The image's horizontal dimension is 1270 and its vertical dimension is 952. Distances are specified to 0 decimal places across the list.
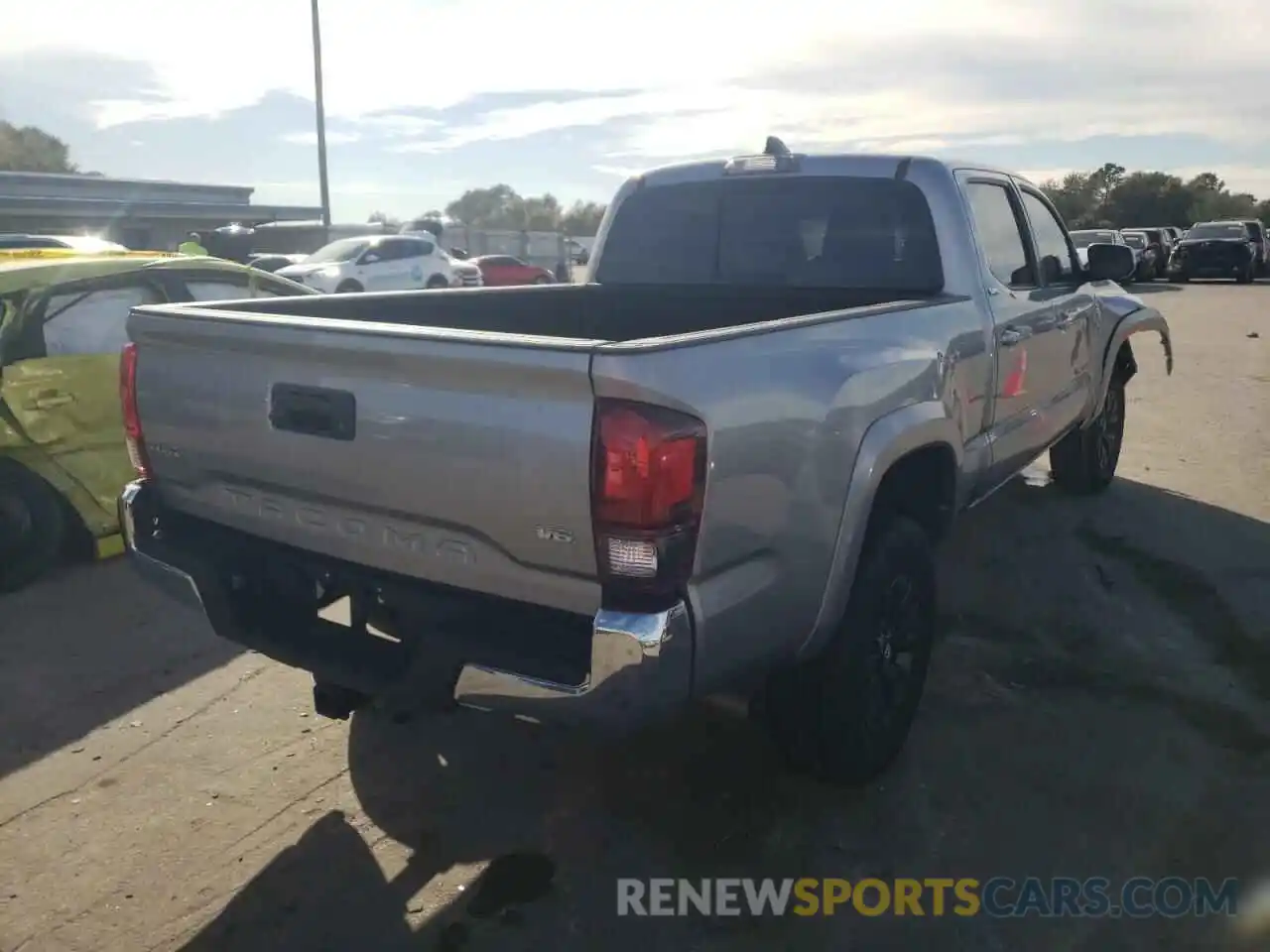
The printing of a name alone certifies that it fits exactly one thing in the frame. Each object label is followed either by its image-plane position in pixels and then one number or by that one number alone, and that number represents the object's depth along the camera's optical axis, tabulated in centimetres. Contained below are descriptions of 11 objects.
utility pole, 2790
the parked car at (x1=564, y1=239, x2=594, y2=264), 4868
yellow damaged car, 504
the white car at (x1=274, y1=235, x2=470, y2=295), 1923
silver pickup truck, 234
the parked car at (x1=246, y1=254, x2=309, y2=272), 2166
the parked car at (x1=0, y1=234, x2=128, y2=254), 1639
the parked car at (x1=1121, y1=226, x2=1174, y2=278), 3419
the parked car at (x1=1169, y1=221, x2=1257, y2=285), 3194
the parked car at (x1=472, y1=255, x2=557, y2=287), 2766
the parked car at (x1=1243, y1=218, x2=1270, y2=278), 3350
